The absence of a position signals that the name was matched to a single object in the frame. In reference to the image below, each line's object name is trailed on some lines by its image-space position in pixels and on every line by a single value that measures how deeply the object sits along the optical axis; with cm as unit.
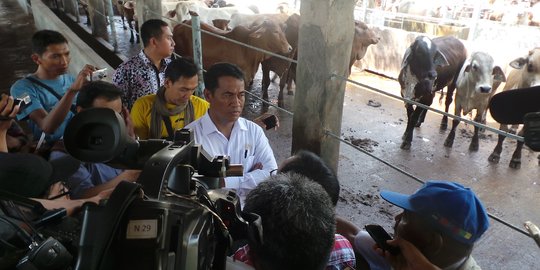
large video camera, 60
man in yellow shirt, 241
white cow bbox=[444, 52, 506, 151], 517
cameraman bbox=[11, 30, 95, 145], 233
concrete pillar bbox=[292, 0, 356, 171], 254
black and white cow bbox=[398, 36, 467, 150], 537
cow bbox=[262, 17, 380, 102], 710
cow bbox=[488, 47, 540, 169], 460
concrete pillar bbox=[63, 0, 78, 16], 1139
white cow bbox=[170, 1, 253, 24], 1012
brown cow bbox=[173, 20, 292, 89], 662
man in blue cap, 123
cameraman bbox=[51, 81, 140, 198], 173
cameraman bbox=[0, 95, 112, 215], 90
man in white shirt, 209
